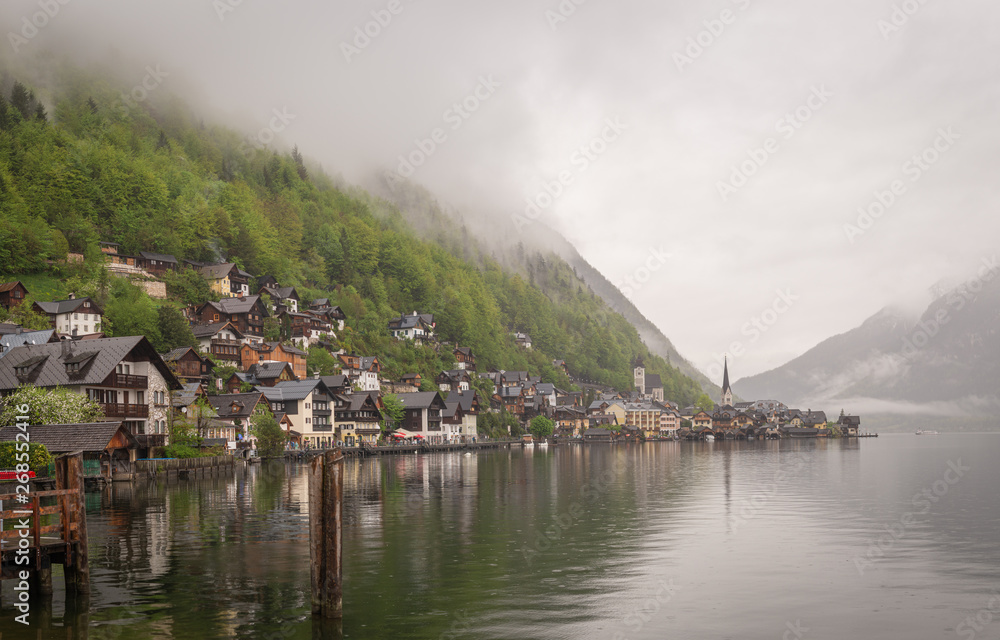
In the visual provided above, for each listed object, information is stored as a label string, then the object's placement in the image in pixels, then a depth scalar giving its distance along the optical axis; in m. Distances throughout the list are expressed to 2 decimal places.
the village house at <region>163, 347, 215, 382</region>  122.31
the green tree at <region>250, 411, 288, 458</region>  114.19
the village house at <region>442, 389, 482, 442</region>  181.88
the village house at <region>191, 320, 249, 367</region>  145.62
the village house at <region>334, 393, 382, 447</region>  144.12
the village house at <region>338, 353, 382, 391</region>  177.12
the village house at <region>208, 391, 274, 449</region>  108.41
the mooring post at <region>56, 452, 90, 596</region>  26.94
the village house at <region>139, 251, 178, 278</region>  170.50
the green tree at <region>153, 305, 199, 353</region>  136.00
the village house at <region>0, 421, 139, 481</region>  62.03
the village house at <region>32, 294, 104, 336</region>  126.69
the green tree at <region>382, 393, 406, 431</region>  164.50
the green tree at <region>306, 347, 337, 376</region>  167.25
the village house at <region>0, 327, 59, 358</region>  98.06
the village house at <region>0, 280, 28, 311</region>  131.25
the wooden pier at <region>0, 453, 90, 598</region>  26.73
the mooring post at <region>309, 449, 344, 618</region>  22.44
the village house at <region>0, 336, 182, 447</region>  76.50
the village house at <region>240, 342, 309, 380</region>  151.12
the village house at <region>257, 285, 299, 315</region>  183.44
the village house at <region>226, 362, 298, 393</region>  142.88
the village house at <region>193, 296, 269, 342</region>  157.25
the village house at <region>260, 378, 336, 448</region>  132.38
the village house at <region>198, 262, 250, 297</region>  179.50
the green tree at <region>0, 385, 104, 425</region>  67.71
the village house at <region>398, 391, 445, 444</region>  172.00
